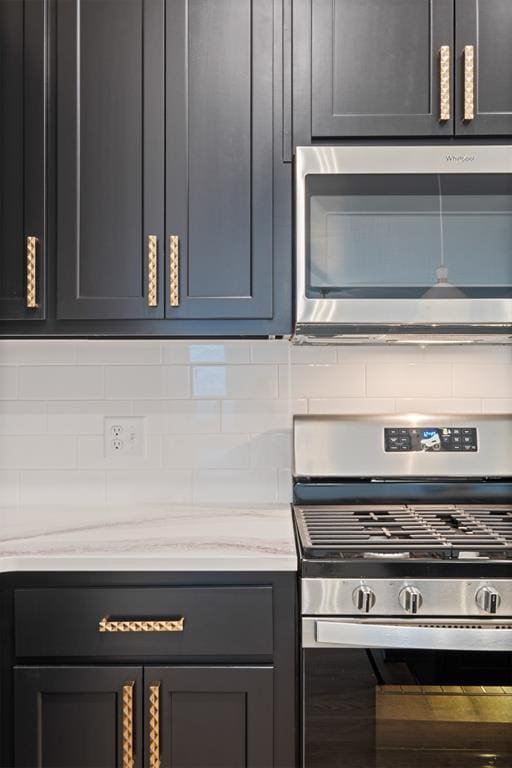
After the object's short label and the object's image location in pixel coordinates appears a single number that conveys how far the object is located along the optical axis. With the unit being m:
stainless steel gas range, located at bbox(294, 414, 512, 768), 1.21
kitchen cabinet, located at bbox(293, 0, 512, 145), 1.49
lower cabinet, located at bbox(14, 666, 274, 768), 1.26
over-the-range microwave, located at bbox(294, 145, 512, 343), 1.47
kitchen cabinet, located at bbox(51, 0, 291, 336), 1.52
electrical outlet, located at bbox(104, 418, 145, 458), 1.84
